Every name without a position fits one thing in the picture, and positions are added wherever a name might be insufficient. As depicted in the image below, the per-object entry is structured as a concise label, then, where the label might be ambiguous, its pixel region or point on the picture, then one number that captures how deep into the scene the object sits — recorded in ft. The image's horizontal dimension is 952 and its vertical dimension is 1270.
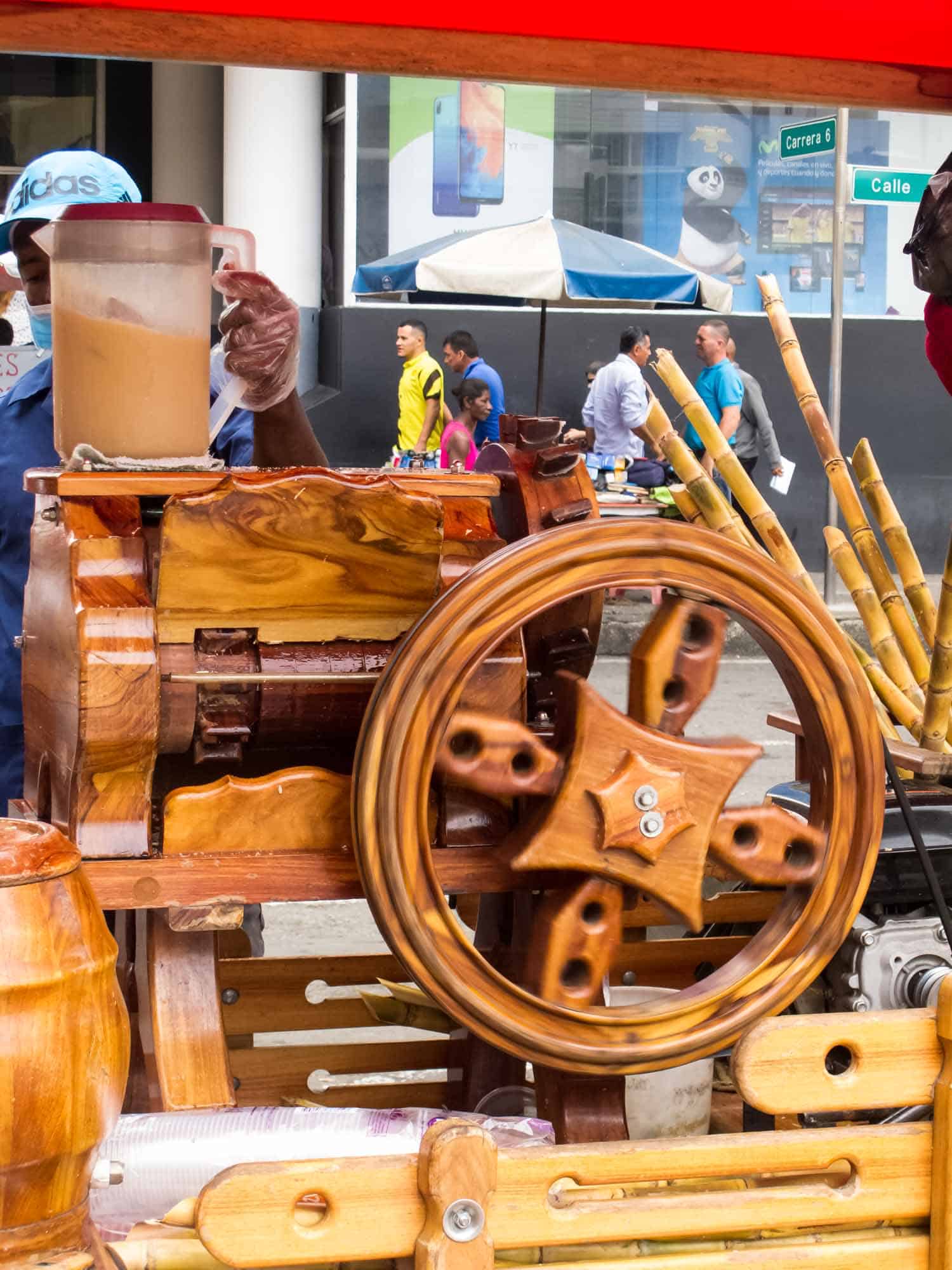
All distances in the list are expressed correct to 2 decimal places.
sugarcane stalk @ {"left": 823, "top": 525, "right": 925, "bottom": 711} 14.14
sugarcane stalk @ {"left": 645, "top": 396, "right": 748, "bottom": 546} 11.85
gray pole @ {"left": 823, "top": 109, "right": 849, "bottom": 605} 47.78
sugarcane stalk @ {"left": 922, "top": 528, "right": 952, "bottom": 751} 12.51
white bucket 10.57
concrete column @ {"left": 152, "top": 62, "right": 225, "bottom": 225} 67.21
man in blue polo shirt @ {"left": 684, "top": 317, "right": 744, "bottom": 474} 56.13
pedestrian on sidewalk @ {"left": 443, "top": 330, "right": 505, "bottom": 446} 60.70
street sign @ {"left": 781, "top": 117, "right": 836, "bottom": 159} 44.96
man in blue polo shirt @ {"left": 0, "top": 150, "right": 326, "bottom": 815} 11.84
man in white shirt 59.77
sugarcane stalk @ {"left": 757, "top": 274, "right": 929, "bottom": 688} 12.87
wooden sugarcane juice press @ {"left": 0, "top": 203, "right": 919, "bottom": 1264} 7.98
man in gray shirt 59.00
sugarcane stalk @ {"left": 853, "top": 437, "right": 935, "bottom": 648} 14.33
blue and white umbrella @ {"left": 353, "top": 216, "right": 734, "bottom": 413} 56.49
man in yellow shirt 61.52
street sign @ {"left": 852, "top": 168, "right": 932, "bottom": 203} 45.60
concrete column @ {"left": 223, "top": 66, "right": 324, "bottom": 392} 63.10
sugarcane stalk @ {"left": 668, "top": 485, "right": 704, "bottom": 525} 12.52
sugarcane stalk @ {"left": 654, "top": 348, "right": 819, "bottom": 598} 12.28
